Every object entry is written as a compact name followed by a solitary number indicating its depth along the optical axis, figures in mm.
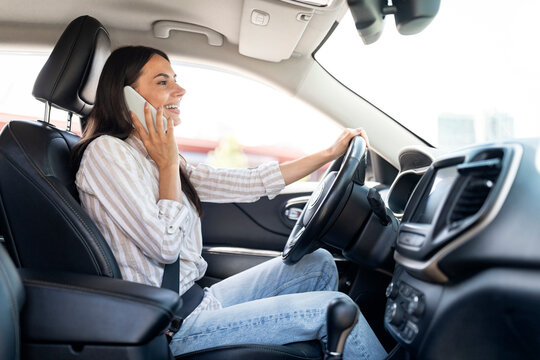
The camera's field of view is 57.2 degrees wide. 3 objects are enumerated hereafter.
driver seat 1193
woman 1225
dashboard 776
